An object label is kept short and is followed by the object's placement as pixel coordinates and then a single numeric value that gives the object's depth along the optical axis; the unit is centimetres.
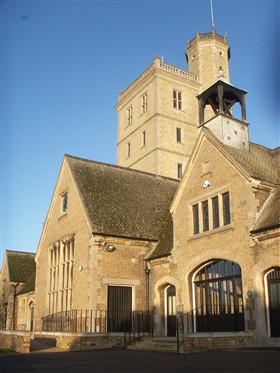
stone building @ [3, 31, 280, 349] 1773
